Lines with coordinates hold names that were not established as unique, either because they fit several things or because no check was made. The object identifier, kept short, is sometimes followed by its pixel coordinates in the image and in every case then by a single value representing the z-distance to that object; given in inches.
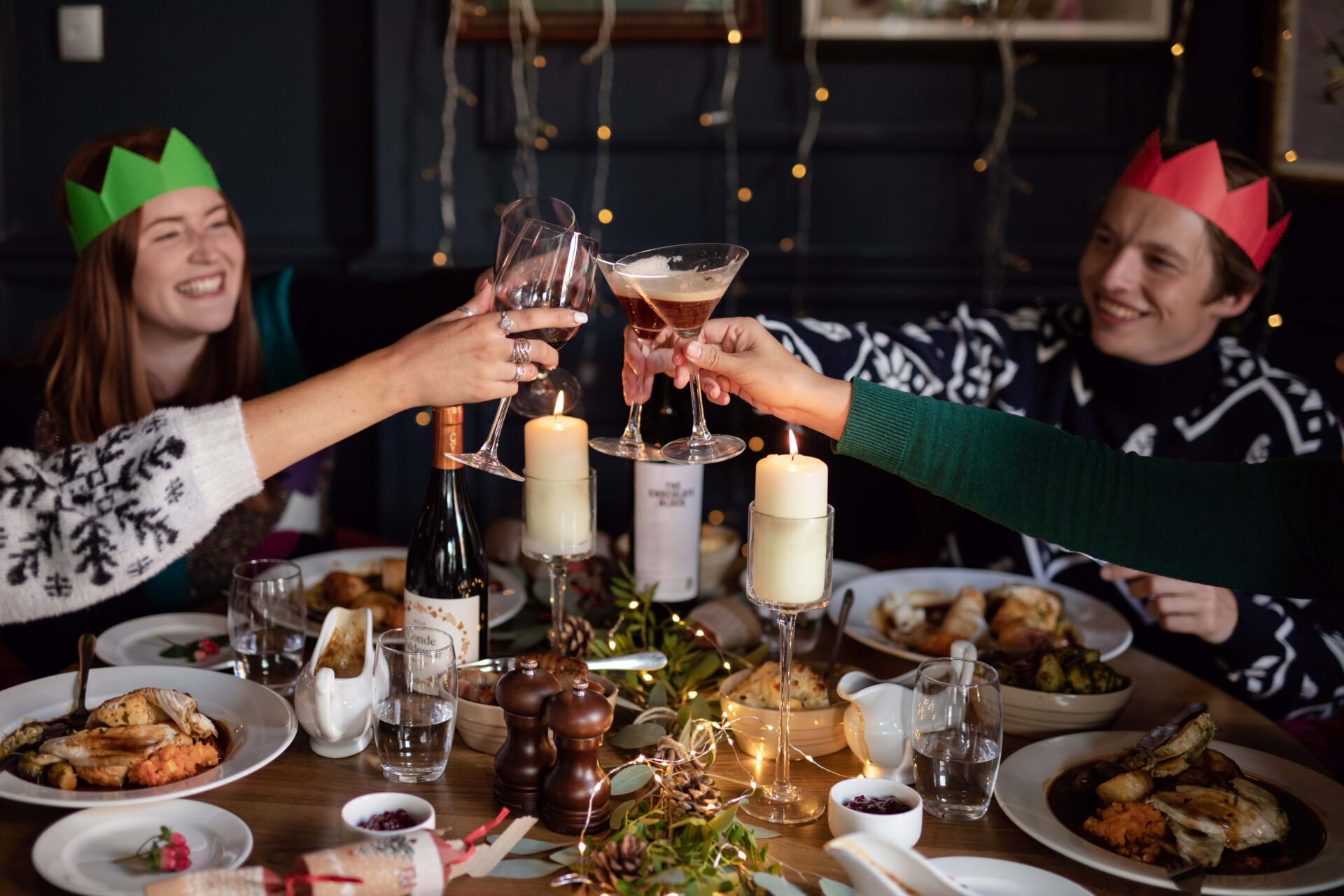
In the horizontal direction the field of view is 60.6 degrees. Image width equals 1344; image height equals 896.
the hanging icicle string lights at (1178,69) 113.5
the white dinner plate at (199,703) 41.9
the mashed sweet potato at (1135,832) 41.8
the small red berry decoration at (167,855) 38.9
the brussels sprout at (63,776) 42.9
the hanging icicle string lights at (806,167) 118.0
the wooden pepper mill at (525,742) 43.9
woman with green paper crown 54.7
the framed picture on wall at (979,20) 113.4
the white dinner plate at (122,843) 38.2
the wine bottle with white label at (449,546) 54.7
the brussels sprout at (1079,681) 52.4
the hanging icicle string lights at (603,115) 117.6
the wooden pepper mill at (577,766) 42.4
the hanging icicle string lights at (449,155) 120.0
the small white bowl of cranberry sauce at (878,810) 40.6
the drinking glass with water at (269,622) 54.9
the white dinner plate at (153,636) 58.9
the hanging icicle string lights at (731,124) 116.7
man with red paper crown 79.4
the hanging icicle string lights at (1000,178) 115.0
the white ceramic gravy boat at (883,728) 46.6
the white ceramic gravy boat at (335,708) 47.5
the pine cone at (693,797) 41.3
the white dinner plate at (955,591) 61.9
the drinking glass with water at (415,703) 45.4
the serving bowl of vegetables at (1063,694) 51.6
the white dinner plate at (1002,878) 39.4
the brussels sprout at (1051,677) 52.6
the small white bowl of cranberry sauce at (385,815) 39.9
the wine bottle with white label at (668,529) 62.2
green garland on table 49.9
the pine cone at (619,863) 38.6
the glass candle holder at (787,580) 44.8
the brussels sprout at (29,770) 43.8
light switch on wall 125.6
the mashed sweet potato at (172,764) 43.6
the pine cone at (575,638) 57.1
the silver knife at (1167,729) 47.6
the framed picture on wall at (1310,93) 95.1
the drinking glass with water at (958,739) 43.9
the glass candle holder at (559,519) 54.8
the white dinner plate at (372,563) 64.5
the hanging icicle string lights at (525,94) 117.6
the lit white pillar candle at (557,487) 54.8
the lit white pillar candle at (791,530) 44.6
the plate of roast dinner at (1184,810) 41.0
